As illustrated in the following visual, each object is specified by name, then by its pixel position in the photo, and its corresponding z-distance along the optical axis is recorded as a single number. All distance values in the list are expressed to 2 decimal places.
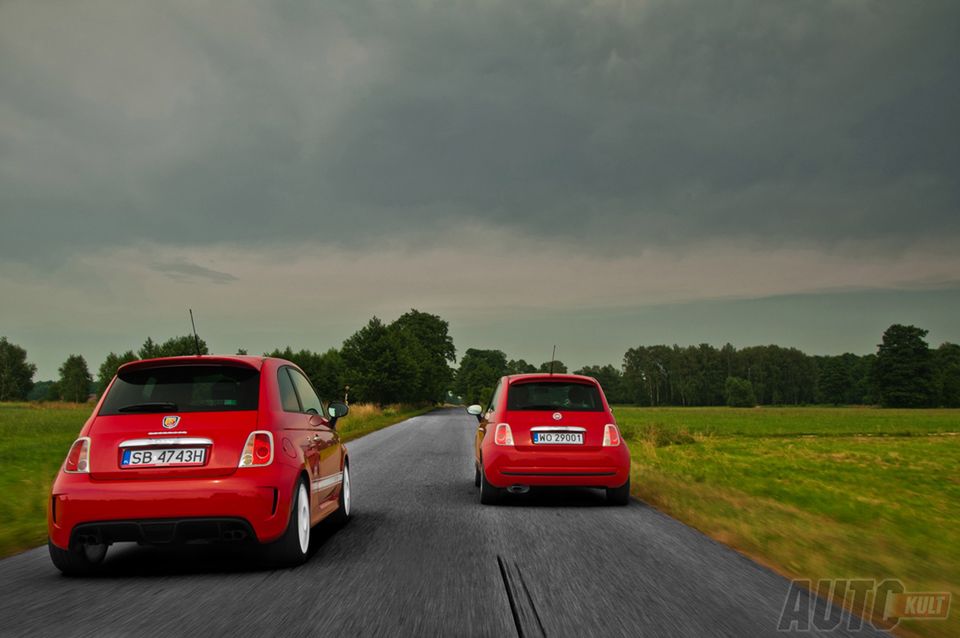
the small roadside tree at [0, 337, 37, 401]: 152.38
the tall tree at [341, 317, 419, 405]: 63.78
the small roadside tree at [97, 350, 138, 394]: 142.07
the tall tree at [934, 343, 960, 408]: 107.31
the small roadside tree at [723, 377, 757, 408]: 154.75
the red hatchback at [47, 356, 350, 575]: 5.37
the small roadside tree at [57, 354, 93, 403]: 172.12
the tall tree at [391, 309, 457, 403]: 103.59
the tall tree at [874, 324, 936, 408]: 107.12
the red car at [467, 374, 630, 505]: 9.21
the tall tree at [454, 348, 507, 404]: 152.88
